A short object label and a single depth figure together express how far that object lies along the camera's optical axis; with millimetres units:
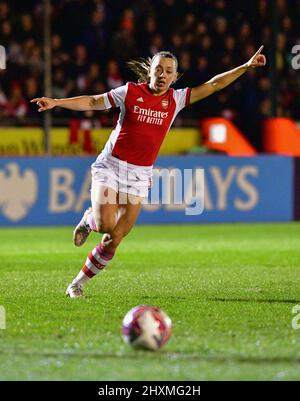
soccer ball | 13797
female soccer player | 18937
